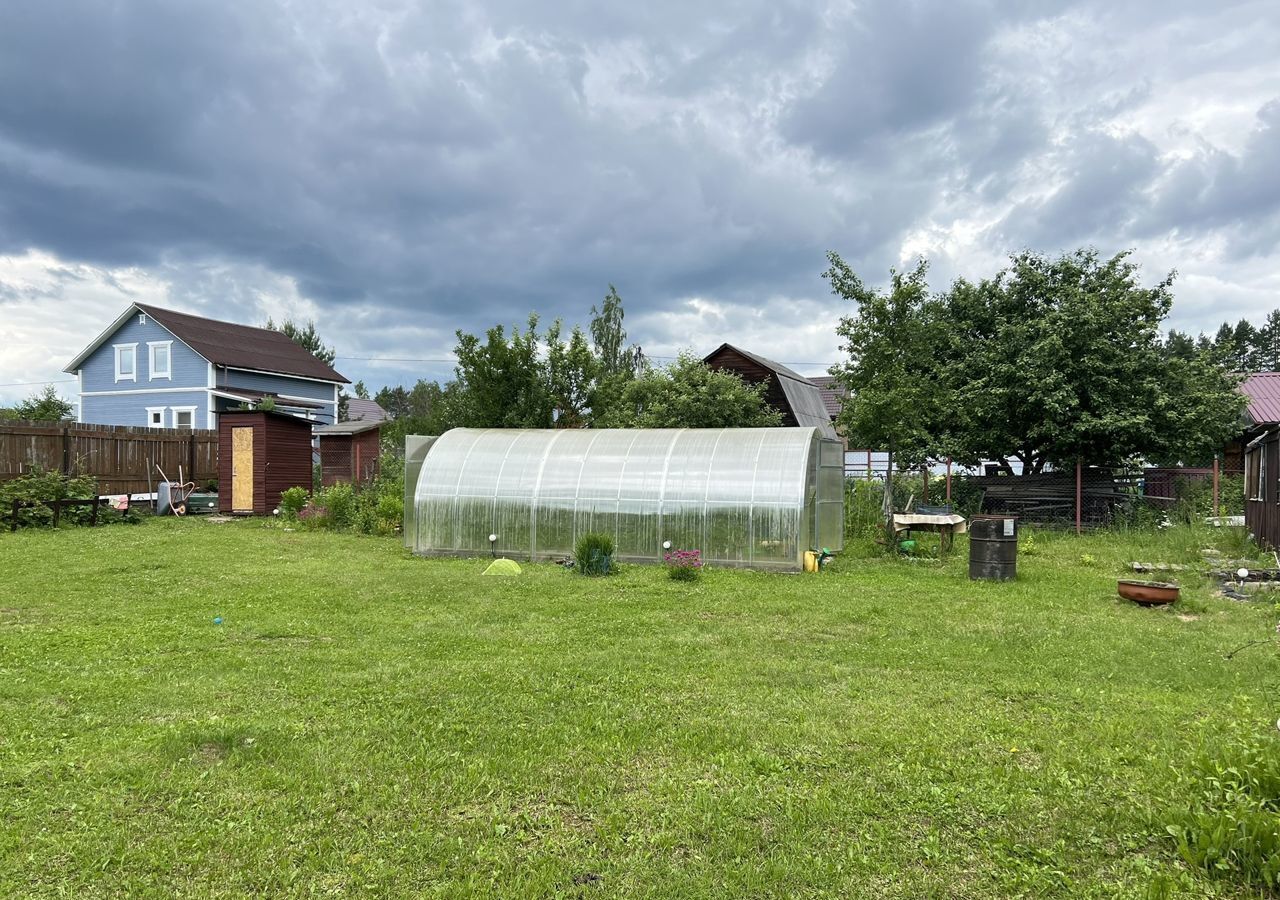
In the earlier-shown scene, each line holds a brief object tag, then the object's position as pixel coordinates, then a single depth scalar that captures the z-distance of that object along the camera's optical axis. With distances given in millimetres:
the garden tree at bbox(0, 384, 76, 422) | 28662
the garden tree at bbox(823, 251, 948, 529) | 16062
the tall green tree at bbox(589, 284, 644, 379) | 36375
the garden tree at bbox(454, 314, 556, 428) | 20297
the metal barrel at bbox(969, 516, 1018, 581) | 11031
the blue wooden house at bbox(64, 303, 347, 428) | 28281
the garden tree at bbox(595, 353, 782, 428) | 21609
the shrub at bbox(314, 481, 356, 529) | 17359
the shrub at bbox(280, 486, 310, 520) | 18188
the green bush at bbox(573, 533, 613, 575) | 11312
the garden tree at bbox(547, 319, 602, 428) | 20953
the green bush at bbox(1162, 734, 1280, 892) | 3176
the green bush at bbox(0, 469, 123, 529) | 15430
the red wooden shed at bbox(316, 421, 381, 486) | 22438
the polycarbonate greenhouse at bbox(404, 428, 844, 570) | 12219
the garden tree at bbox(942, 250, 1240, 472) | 17359
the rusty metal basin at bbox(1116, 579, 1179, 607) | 9109
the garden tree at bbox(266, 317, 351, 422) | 50000
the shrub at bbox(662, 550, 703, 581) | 10875
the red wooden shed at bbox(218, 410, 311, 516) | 19875
